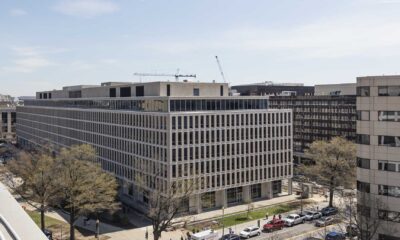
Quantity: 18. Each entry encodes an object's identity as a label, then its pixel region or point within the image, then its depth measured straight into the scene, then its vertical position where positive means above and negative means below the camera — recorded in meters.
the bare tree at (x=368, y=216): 50.69 -14.95
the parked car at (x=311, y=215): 82.50 -23.84
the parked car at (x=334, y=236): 67.62 -22.87
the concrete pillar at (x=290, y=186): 105.19 -22.96
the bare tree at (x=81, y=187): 67.75 -15.00
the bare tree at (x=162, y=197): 60.72 -16.77
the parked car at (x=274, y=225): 75.62 -23.63
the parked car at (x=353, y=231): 55.21 -19.18
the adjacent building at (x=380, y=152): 49.94 -6.98
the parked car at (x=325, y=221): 78.41 -23.98
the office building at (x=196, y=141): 85.50 -10.03
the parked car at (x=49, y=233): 69.71 -23.16
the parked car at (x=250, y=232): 71.44 -23.53
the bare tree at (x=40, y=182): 70.94 -14.81
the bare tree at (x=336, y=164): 89.81 -14.90
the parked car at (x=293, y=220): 79.25 -23.80
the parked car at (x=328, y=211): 85.56 -23.85
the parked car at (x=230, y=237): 68.44 -23.20
